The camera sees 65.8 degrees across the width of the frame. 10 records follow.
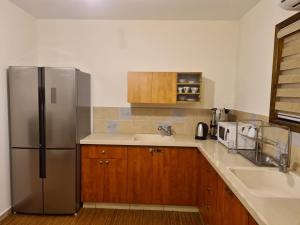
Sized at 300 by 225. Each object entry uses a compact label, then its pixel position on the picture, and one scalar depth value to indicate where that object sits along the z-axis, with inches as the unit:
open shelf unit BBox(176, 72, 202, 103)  126.1
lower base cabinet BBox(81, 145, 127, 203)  115.5
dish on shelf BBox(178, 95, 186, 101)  130.2
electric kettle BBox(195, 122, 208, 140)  123.3
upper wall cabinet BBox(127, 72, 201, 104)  123.4
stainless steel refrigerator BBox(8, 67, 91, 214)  106.4
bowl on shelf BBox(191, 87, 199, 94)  126.2
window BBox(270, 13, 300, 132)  72.6
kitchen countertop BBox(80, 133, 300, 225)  45.4
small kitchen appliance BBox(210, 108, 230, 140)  125.8
